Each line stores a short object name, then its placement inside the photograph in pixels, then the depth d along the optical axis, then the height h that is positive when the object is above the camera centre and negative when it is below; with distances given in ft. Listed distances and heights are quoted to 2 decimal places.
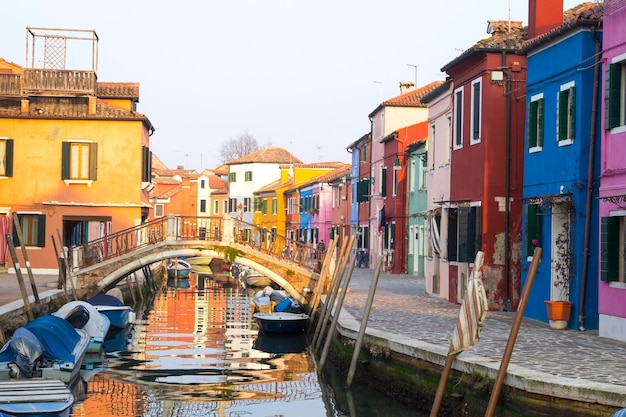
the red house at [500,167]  68.54 +3.98
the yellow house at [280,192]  239.30 +6.85
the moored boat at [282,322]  80.74 -8.87
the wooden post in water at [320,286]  82.64 -5.81
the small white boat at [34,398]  39.78 -8.05
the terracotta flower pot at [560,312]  56.59 -5.25
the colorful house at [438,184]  81.92 +3.38
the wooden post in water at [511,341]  29.40 -3.67
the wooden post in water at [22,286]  65.98 -5.10
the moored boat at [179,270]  169.06 -9.72
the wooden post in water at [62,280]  83.21 -6.11
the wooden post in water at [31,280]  70.59 -4.97
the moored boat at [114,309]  83.82 -8.37
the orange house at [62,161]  116.57 +6.50
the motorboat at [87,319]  68.18 -7.73
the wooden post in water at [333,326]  60.80 -6.87
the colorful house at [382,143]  140.67 +11.92
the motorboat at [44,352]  50.20 -7.73
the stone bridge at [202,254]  91.91 -3.64
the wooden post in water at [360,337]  52.31 -6.51
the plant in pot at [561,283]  56.65 -3.62
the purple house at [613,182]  50.31 +2.29
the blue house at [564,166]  55.72 +3.57
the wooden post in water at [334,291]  67.77 -5.22
